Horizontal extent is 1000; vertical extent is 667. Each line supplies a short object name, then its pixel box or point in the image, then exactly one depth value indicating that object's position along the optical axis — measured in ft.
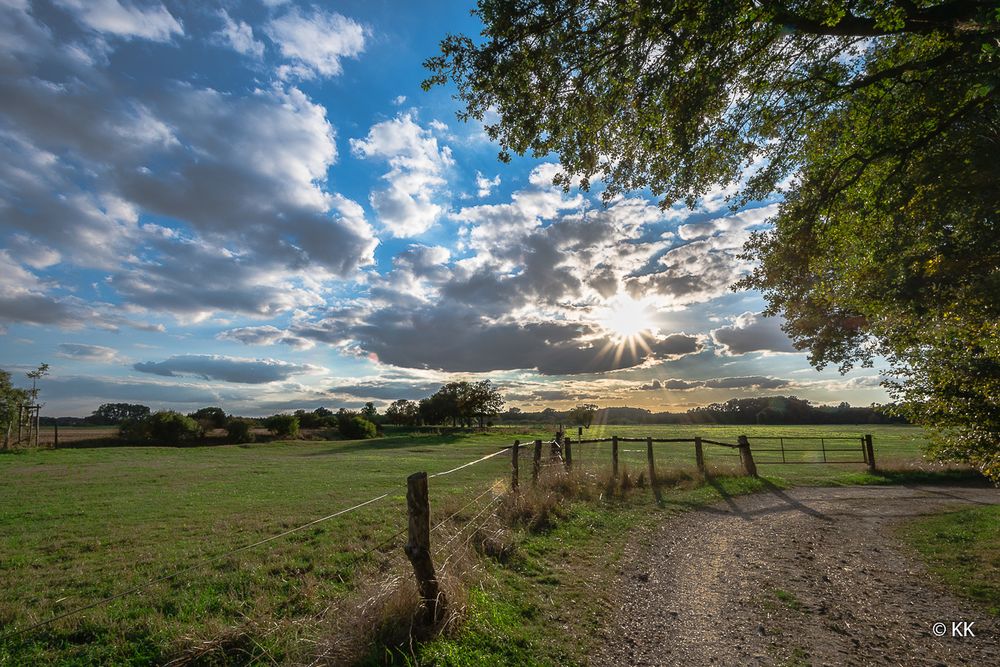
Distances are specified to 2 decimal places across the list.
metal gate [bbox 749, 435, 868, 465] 109.40
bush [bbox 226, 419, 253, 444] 155.02
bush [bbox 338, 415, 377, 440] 190.19
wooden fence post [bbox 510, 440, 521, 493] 37.87
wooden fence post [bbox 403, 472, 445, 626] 16.16
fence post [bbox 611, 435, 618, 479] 49.70
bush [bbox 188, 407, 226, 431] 154.30
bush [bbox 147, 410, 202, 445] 142.31
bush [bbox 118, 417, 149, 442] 139.54
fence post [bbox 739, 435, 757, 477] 57.00
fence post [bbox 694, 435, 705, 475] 56.56
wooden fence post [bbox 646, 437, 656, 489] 51.72
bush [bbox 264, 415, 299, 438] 164.76
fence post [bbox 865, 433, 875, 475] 64.44
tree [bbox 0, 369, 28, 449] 111.45
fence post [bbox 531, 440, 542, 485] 39.04
